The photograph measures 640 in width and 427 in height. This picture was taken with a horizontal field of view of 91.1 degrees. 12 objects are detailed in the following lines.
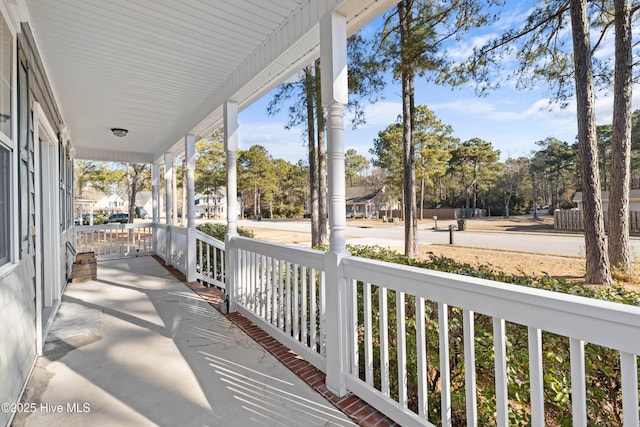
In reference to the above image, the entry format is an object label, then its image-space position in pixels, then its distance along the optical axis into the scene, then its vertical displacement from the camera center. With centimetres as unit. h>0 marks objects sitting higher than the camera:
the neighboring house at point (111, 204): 4161 +155
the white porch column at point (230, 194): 372 +23
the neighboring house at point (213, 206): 4183 +111
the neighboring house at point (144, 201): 4378 +196
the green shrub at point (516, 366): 140 -80
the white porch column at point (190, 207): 512 +11
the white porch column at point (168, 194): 644 +45
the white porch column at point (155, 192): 814 +58
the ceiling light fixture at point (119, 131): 547 +148
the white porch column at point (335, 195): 206 +11
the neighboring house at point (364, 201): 3506 +102
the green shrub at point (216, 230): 603 -36
